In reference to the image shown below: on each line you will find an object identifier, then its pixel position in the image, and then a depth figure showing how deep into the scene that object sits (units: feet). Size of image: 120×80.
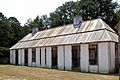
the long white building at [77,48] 38.34
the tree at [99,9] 79.82
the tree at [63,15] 95.24
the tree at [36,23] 107.07
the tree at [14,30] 83.17
